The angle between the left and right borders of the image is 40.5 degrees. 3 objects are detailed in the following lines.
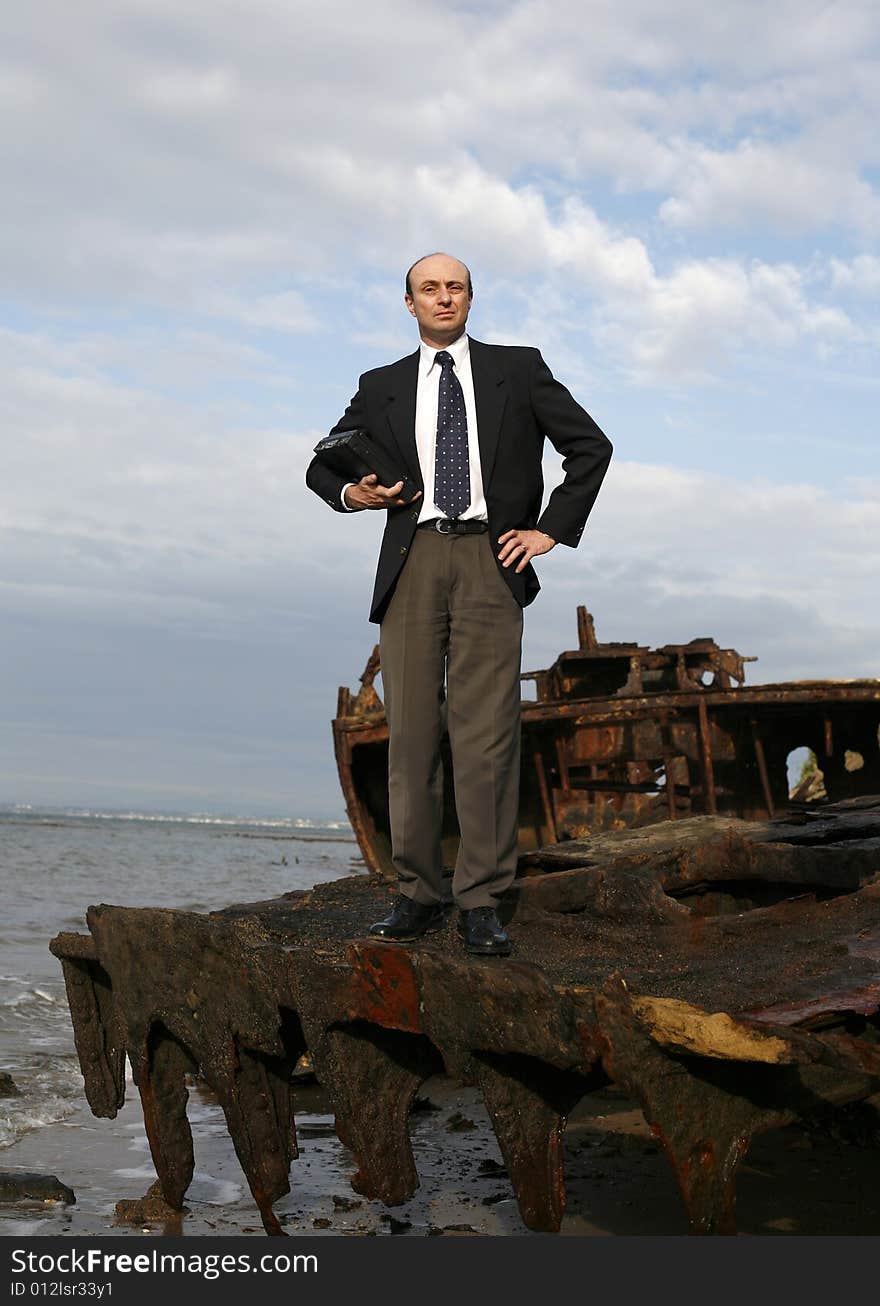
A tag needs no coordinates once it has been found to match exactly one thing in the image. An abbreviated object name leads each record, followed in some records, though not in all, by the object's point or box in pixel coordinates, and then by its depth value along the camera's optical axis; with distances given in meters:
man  3.23
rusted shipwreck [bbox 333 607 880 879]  10.18
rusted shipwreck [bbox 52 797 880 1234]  2.39
